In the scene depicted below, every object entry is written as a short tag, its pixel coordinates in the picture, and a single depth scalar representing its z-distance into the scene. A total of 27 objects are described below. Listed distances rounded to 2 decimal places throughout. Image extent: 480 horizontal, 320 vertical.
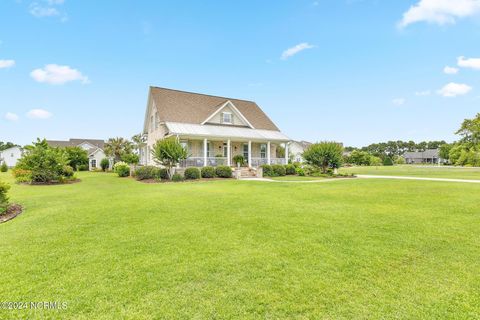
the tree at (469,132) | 34.97
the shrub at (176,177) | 18.72
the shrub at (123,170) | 24.89
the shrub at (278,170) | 23.05
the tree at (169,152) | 18.27
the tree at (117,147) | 38.59
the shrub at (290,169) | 24.08
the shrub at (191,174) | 19.48
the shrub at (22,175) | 18.21
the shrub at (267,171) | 22.61
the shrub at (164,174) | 19.50
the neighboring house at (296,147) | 59.59
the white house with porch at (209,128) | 22.38
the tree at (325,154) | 21.64
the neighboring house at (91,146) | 41.75
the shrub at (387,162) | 63.52
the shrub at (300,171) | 23.58
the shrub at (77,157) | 36.90
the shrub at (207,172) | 20.23
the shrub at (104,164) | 37.72
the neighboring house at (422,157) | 88.38
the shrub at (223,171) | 20.62
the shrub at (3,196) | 7.85
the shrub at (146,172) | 20.16
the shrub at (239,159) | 23.84
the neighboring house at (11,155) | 57.81
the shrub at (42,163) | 17.59
